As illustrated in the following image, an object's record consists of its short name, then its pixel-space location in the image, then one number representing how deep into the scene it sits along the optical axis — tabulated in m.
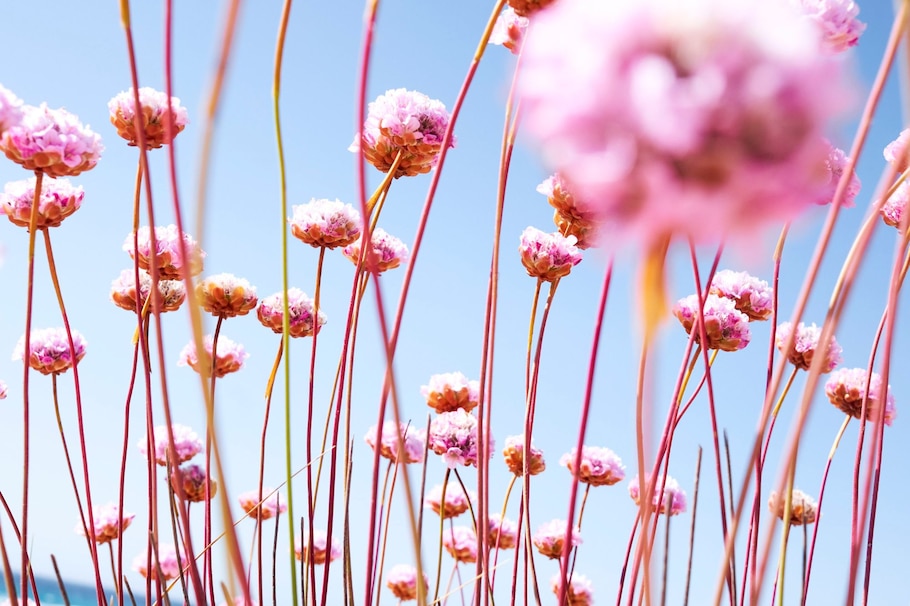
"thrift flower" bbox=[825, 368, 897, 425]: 0.60
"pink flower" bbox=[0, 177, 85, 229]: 0.56
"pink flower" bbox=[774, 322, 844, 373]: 0.58
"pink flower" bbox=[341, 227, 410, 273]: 0.62
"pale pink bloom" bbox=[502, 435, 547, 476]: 0.65
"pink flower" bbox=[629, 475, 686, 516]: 0.66
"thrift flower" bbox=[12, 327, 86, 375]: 0.62
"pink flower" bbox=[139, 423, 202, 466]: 0.66
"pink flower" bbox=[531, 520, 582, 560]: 0.69
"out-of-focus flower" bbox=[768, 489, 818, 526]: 0.64
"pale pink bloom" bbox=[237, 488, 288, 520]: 0.70
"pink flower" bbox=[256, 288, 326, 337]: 0.63
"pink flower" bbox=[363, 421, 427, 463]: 0.65
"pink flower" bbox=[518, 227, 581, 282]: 0.57
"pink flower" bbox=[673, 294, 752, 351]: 0.56
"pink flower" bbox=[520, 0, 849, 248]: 0.21
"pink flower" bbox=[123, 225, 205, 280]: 0.57
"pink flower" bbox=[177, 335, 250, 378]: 0.64
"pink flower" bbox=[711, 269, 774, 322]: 0.59
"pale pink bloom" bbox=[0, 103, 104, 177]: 0.53
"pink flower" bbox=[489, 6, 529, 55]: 0.53
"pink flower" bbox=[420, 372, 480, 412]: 0.65
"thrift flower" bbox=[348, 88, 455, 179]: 0.55
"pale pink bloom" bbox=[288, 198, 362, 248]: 0.59
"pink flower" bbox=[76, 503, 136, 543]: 0.67
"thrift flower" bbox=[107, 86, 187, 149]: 0.56
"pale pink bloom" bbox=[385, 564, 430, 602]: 0.78
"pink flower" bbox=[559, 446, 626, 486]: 0.67
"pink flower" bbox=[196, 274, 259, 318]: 0.60
